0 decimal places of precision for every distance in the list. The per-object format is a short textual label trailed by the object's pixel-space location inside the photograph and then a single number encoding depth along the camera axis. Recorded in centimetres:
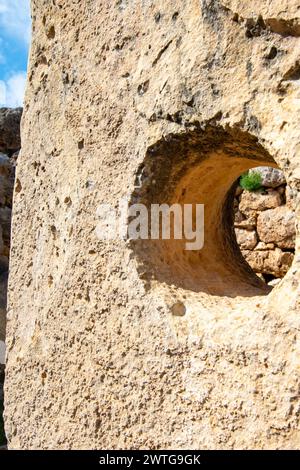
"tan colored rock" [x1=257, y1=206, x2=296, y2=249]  559
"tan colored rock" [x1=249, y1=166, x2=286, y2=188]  567
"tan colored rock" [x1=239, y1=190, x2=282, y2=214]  570
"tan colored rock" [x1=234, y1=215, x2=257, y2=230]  587
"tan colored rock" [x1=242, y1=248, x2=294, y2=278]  558
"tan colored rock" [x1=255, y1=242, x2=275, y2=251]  572
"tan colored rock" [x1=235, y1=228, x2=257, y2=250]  583
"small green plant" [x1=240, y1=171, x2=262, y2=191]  572
